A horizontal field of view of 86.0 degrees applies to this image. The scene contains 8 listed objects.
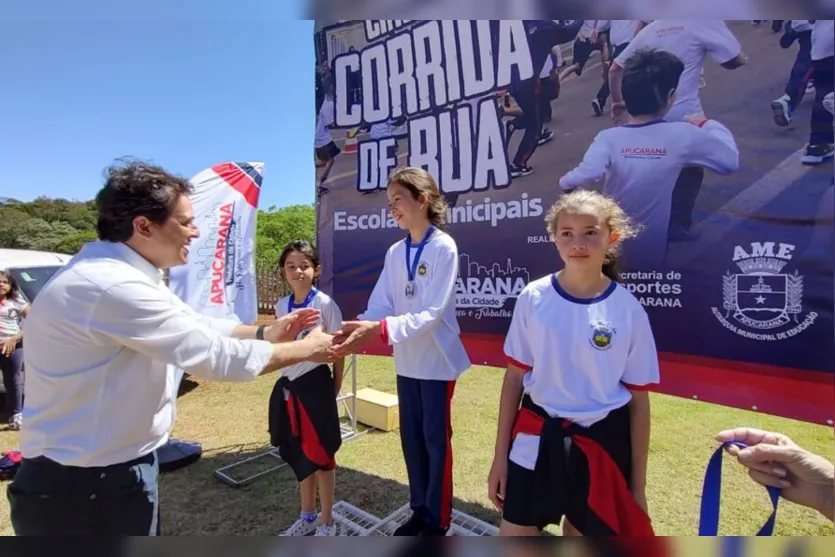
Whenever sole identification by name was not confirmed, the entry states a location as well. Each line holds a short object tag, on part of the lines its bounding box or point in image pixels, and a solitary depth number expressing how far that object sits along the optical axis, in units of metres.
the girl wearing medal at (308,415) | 2.69
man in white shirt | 1.39
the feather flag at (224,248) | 4.26
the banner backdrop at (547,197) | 2.32
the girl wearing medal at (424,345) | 2.44
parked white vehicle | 5.82
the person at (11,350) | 5.20
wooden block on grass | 4.64
